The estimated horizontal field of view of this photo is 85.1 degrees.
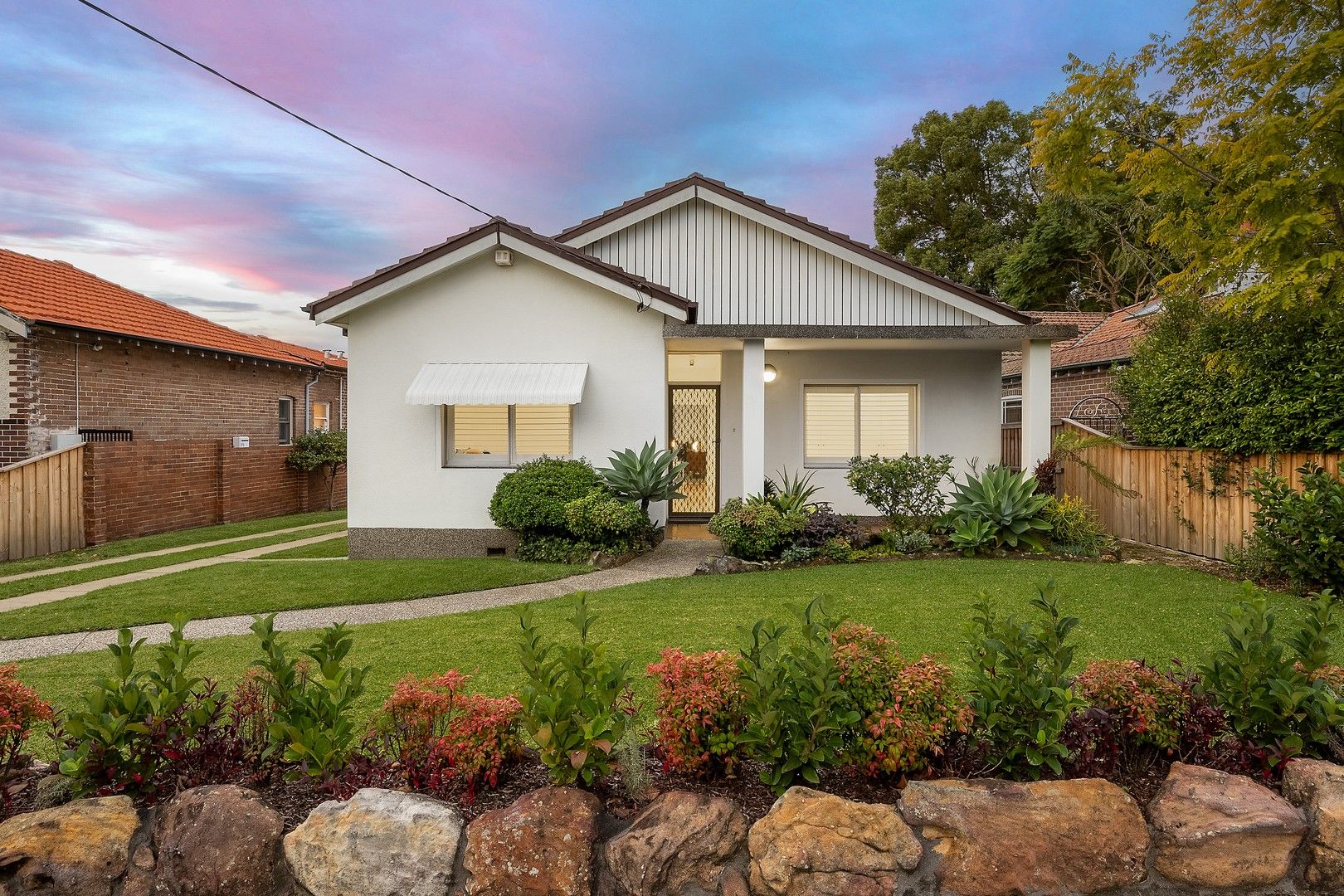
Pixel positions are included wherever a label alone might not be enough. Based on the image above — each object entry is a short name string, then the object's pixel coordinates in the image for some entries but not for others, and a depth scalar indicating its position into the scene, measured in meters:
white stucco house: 11.59
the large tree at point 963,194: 36.19
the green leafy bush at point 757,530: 10.38
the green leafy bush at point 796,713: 2.86
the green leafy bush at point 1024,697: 2.88
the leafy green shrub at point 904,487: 11.28
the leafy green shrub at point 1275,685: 2.94
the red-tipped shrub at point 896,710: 2.87
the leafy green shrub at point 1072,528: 10.76
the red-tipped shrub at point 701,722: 2.96
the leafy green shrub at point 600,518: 10.59
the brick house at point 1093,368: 17.34
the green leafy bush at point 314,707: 2.90
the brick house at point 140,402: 14.10
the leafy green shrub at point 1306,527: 7.41
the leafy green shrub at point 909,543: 10.91
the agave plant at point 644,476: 11.25
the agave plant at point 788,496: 10.91
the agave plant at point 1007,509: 10.73
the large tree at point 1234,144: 8.49
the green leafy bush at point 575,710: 2.79
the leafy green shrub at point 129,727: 2.90
